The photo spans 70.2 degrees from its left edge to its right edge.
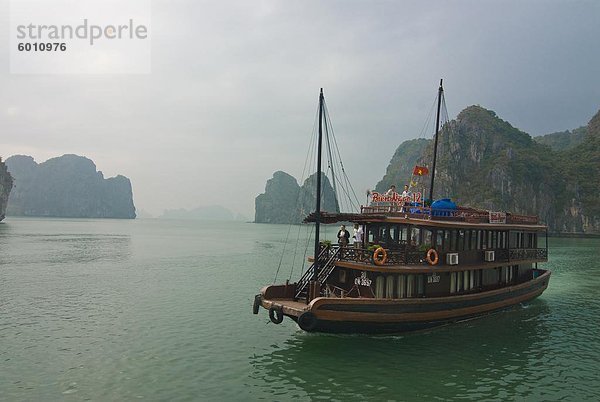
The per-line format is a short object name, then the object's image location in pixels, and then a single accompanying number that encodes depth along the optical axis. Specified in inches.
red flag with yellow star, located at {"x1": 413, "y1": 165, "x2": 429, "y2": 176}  895.9
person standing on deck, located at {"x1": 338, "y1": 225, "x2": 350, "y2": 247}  792.7
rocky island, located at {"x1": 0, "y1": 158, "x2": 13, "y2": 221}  5584.6
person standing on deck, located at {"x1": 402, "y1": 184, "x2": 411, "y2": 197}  814.4
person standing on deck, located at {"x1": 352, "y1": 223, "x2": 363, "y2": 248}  807.1
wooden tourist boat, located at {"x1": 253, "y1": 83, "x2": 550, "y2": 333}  669.3
